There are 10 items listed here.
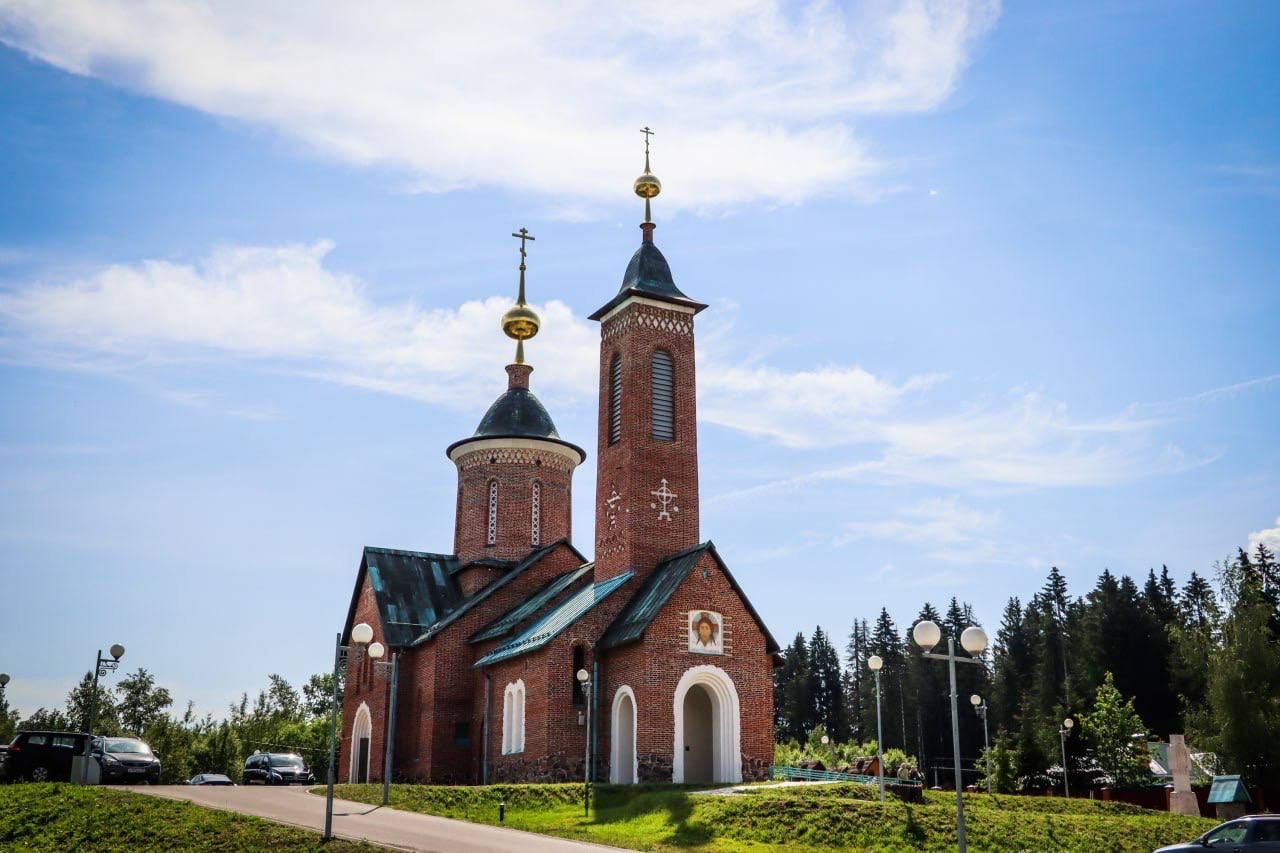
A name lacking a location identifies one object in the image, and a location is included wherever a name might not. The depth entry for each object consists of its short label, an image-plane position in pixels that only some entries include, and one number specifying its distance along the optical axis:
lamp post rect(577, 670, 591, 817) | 24.12
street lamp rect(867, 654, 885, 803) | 26.11
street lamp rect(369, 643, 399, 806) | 22.09
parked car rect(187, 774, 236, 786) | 34.41
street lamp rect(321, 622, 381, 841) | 17.91
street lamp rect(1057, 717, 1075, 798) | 39.91
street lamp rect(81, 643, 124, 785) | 24.97
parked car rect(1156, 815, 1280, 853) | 17.28
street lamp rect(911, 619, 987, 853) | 14.70
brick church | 29.55
